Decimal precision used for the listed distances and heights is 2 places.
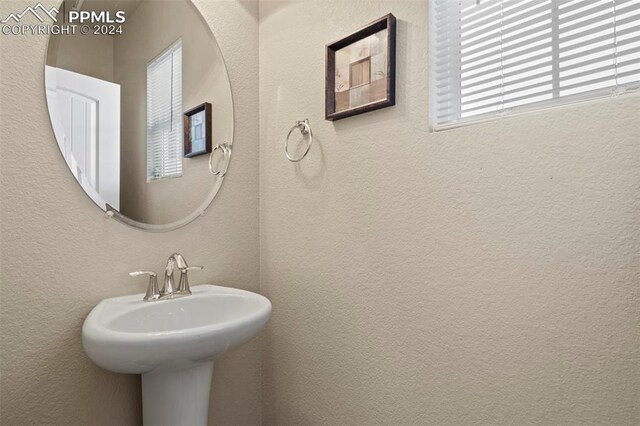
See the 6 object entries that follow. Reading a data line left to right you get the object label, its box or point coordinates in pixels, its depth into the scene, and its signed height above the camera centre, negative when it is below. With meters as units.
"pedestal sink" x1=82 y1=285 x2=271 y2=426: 0.92 -0.34
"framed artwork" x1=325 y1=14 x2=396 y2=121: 1.16 +0.47
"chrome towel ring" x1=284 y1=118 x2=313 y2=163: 1.42 +0.31
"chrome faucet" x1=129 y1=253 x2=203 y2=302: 1.24 -0.24
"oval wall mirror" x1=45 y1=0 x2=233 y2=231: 1.18 +0.37
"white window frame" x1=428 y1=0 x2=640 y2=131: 0.81 +0.41
